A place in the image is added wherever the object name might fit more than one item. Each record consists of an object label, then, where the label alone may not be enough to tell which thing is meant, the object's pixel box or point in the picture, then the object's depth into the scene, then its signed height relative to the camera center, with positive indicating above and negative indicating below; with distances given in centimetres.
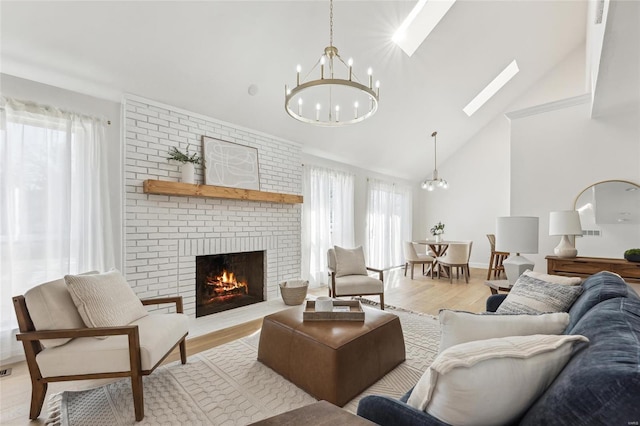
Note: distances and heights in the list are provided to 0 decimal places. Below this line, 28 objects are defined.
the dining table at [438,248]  589 -81
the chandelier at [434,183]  577 +59
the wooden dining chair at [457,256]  541 -83
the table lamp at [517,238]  266 -24
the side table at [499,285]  270 -70
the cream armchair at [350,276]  351 -84
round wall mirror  365 -8
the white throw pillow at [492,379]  80 -47
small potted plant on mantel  320 +56
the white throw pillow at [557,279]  187 -45
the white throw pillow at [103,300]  183 -59
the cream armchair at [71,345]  170 -82
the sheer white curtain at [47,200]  236 +10
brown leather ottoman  183 -98
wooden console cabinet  328 -65
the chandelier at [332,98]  362 +160
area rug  174 -124
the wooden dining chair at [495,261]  565 -99
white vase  322 +44
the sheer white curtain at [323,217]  494 -9
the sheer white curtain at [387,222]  634 -23
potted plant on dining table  626 -44
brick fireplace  298 -3
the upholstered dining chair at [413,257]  581 -93
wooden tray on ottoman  226 -81
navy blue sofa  59 -40
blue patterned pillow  171 -54
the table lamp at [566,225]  323 -15
